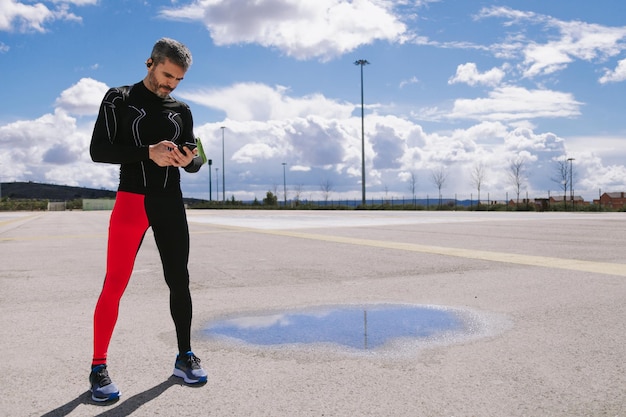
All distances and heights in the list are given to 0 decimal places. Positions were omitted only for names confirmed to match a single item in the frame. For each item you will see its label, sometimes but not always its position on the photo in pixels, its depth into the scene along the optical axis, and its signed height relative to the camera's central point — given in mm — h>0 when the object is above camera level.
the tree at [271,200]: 74312 +212
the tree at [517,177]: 52688 +2082
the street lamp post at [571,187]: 45531 +1014
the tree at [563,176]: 51788 +2110
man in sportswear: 3107 +167
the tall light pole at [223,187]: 83062 +2185
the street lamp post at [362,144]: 50594 +5149
